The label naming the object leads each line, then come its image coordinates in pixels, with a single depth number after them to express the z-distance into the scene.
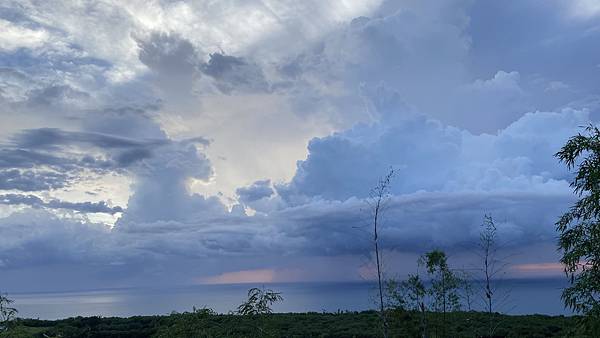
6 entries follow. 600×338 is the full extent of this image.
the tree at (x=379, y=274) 21.90
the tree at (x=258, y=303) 21.47
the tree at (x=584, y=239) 16.33
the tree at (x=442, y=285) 31.91
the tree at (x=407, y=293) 33.25
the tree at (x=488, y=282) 23.98
